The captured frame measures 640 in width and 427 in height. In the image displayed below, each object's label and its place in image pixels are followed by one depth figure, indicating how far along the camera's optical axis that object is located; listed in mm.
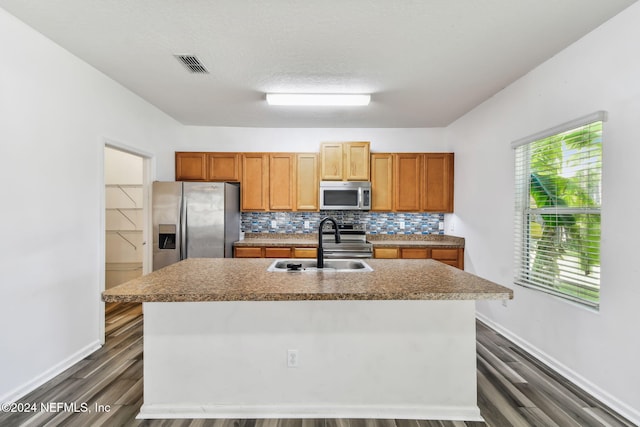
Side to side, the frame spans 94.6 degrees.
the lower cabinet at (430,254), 3955
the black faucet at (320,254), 2069
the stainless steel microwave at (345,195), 4152
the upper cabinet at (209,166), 4293
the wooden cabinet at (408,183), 4289
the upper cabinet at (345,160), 4184
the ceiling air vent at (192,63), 2447
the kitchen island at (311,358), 1781
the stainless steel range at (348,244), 3930
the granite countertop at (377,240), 3984
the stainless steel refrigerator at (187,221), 3662
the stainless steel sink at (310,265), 2055
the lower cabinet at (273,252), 3988
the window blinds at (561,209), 2109
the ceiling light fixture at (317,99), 3131
